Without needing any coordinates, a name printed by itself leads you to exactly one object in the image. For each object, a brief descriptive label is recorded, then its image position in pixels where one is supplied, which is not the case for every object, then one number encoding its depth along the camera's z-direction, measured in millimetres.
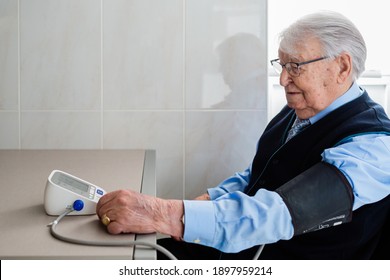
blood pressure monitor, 1121
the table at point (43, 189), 916
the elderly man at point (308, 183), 1168
